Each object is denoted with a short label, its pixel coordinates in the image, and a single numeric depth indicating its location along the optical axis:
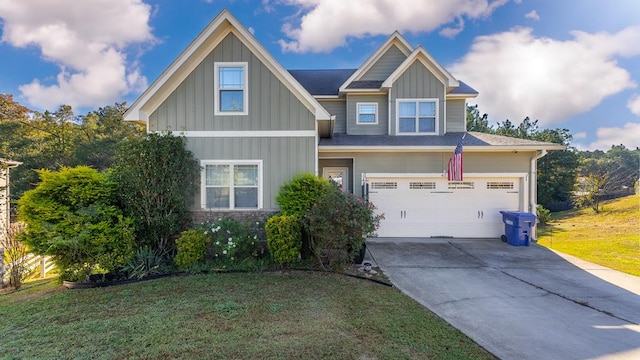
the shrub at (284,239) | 6.93
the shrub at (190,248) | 7.00
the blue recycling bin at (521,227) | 9.71
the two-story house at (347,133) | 8.33
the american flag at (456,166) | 9.38
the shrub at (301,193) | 7.42
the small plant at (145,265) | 6.77
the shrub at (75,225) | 6.12
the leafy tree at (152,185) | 7.25
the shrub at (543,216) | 16.84
